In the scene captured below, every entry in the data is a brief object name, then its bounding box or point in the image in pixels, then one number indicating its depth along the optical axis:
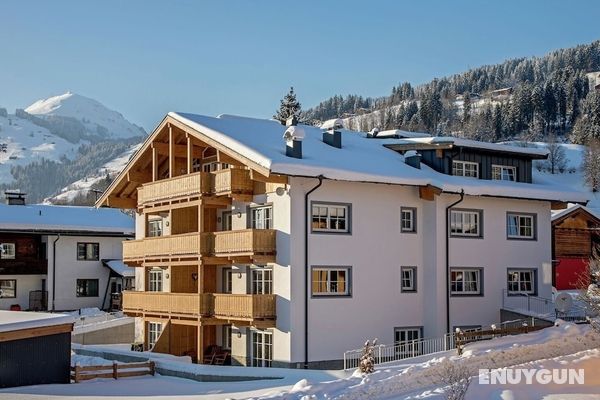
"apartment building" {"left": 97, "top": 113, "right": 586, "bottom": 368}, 30.88
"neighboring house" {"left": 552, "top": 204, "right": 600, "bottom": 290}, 53.62
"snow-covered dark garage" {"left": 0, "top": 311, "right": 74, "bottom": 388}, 27.41
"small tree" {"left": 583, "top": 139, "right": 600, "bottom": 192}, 108.31
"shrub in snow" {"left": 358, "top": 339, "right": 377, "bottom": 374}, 24.47
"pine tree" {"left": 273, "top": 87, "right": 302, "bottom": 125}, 84.06
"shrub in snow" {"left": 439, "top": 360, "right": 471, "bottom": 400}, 18.42
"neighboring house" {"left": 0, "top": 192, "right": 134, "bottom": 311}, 53.56
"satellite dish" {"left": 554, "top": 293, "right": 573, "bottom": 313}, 34.91
